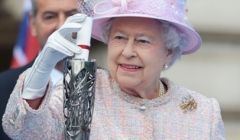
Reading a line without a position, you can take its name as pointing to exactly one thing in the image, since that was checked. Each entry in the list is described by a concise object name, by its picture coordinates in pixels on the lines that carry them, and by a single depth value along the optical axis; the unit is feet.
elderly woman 21.29
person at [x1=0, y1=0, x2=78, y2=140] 29.79
